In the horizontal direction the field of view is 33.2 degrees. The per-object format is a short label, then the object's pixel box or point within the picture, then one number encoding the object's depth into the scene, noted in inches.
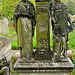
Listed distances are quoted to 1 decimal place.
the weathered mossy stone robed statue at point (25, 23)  178.9
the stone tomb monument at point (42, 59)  173.0
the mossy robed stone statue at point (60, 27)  179.0
